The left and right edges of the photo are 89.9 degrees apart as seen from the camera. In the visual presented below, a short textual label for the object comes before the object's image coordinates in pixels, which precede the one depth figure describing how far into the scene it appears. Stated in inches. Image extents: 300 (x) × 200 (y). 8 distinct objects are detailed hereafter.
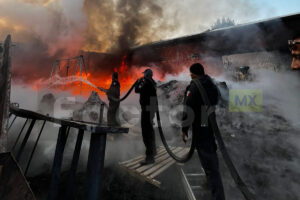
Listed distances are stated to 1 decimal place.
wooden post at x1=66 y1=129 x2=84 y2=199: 83.8
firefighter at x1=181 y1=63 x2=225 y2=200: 88.8
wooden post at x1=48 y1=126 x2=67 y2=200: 81.2
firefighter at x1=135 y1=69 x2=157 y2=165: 145.7
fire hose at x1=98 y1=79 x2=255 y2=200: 90.4
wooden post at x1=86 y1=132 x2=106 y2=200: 62.8
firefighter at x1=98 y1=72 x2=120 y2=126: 243.4
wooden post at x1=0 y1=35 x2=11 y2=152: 71.9
